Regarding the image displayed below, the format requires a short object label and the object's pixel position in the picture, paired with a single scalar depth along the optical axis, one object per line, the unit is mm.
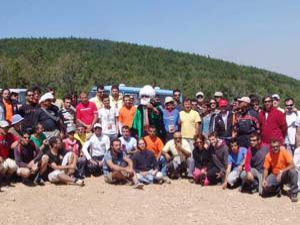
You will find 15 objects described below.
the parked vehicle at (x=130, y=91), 17938
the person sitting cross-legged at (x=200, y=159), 9430
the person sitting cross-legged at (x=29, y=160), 8953
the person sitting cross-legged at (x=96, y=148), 9875
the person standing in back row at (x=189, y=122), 10125
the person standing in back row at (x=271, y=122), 9031
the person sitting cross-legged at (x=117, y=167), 9280
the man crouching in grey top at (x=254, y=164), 8703
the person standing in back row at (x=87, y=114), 10156
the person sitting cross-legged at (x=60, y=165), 9117
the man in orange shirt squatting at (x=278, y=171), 8273
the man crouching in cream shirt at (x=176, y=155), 9875
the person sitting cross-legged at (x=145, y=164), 9391
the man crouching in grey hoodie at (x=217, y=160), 9328
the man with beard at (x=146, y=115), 9852
